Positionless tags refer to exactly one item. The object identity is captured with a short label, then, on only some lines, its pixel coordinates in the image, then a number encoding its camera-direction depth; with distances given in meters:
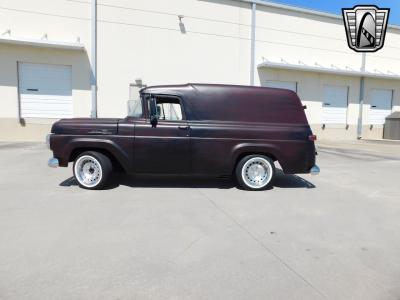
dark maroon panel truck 5.55
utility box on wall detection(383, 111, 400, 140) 19.40
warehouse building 13.02
